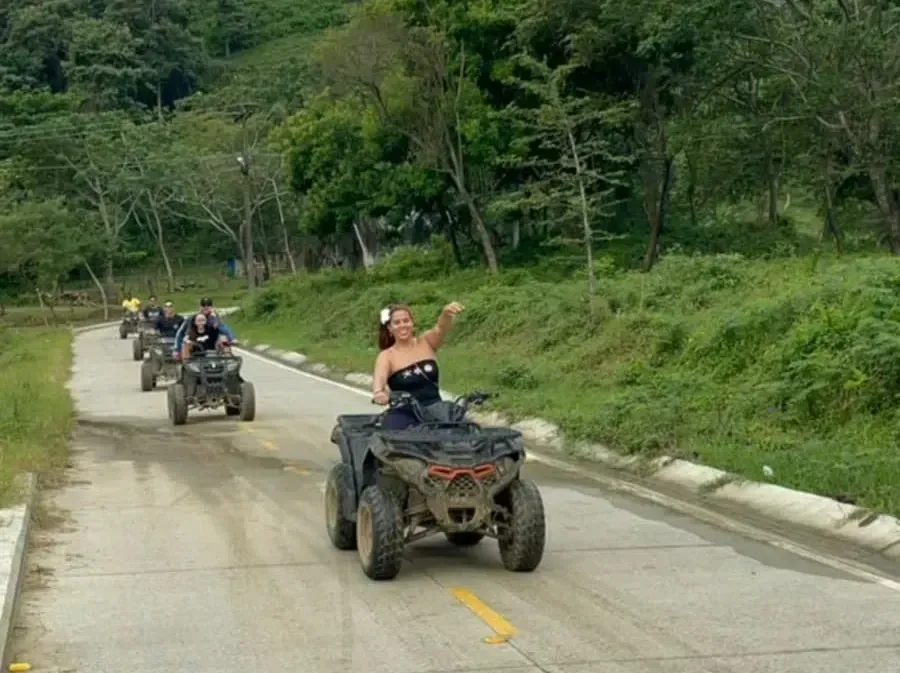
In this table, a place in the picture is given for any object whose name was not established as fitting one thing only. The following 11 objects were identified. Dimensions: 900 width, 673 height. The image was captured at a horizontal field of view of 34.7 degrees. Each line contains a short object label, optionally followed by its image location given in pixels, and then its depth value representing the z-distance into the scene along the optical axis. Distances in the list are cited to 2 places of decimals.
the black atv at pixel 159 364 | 28.69
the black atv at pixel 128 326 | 51.97
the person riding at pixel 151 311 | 37.59
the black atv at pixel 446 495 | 9.56
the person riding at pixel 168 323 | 30.20
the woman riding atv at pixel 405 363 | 11.03
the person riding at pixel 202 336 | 22.44
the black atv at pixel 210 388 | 21.39
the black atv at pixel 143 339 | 34.64
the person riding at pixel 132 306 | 50.34
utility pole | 60.03
